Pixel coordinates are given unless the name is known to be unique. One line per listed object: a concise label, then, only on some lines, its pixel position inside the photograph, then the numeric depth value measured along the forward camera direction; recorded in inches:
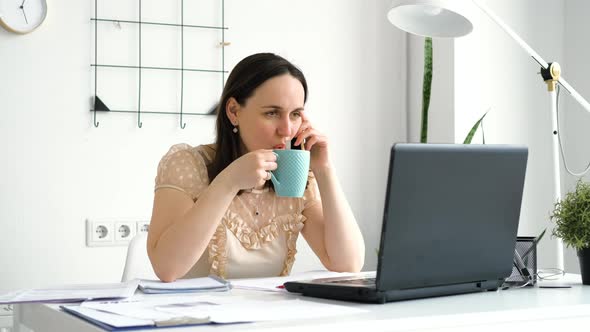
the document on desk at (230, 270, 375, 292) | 88.0
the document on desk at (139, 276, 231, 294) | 86.1
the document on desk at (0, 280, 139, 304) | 81.9
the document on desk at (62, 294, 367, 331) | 72.7
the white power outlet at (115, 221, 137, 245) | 137.8
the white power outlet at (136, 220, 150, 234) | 138.8
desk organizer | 89.3
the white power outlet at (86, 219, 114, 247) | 136.4
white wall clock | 132.8
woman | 99.4
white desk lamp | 101.2
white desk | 72.7
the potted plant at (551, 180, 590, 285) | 90.4
